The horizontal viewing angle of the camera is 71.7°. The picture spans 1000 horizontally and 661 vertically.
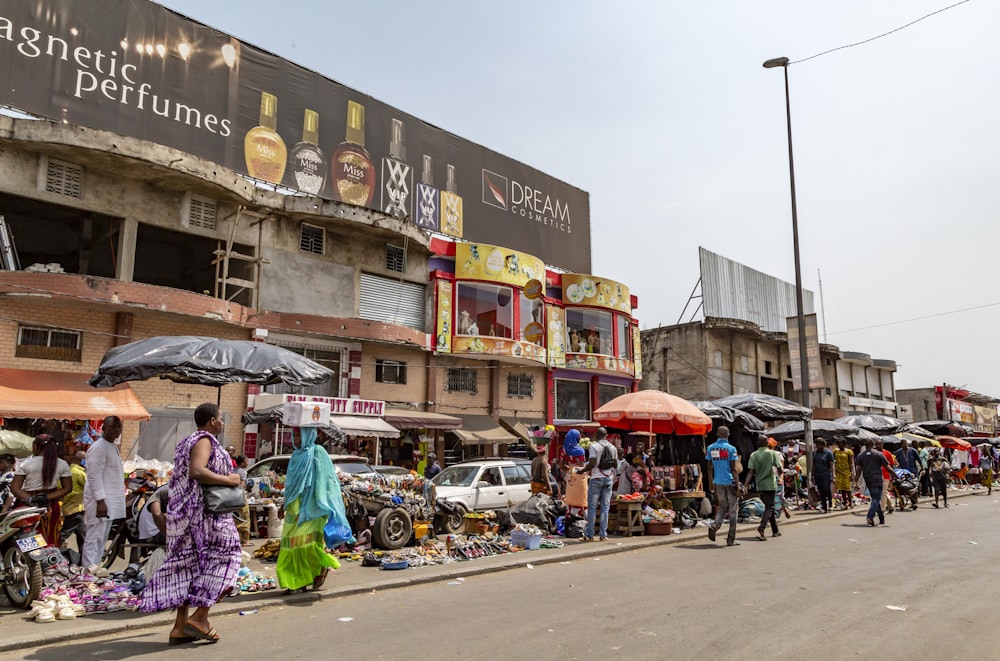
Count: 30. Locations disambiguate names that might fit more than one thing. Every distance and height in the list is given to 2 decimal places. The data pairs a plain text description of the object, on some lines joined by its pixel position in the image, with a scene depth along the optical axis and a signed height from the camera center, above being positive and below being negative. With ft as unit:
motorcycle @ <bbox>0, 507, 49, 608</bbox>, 22.65 -3.87
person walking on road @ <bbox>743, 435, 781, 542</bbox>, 42.34 -1.96
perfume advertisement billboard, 69.00 +39.15
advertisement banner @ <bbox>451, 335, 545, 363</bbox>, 91.50 +12.76
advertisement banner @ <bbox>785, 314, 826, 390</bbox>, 65.57 +9.09
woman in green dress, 24.53 -2.71
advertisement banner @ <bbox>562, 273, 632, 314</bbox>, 107.45 +23.44
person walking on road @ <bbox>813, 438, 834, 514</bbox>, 58.90 -2.38
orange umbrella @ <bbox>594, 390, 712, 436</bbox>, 47.67 +2.10
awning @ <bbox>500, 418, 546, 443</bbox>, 94.12 +2.03
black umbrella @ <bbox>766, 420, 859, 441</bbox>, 71.31 +1.28
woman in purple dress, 18.52 -2.89
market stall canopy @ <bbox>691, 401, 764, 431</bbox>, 53.42 +2.07
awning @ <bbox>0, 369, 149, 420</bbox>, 50.19 +3.29
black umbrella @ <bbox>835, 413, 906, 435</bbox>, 74.49 +2.29
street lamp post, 63.16 +12.02
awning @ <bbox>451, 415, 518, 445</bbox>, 88.12 +1.35
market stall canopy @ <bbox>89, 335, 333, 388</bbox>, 31.55 +3.62
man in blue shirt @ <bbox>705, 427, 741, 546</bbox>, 39.68 -2.20
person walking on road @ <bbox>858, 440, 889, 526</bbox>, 50.57 -2.12
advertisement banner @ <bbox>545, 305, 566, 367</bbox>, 103.25 +16.15
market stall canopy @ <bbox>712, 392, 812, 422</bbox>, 57.47 +3.04
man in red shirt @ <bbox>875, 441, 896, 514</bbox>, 56.72 -4.07
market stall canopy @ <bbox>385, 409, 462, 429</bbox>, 78.33 +2.60
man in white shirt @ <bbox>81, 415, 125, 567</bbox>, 25.59 -1.85
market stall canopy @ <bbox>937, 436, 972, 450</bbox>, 105.81 +0.10
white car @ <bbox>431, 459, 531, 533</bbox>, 48.14 -2.93
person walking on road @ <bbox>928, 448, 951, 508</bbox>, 67.56 -3.31
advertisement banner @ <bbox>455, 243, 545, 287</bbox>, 94.63 +24.37
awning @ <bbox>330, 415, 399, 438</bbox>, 66.23 +1.55
